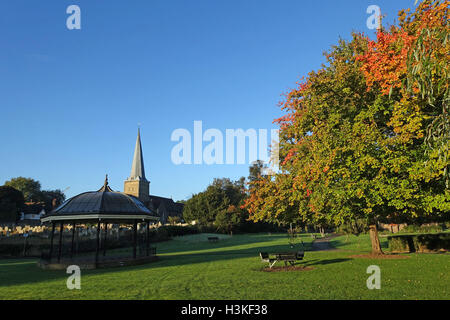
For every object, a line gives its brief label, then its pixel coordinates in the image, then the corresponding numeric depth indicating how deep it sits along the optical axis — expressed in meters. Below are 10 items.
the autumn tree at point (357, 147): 13.02
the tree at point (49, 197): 107.94
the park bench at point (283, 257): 15.12
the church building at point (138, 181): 103.19
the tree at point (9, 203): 71.12
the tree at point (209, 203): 73.19
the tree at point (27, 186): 105.07
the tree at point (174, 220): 76.81
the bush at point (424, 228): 46.91
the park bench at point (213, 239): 46.78
